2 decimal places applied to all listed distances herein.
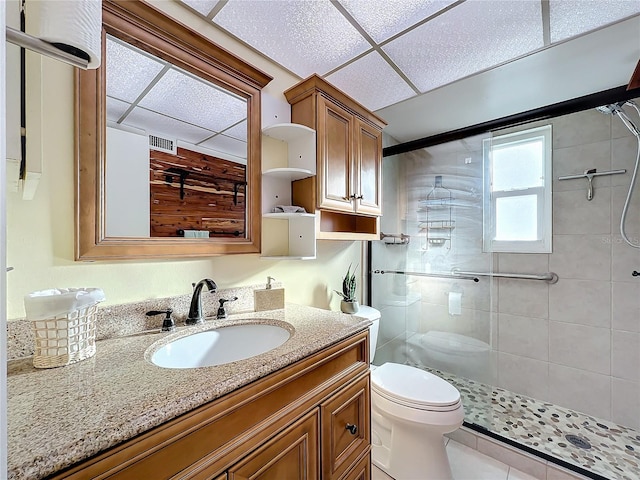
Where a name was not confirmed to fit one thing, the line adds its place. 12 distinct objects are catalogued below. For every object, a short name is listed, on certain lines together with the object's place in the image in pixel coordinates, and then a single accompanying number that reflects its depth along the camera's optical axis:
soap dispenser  1.28
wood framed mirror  0.87
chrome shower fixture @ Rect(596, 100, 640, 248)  1.64
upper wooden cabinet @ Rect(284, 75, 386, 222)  1.38
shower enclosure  1.71
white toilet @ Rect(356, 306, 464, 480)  1.28
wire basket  0.67
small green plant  1.75
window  2.01
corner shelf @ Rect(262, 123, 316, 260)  1.35
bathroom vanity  0.45
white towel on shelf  1.32
